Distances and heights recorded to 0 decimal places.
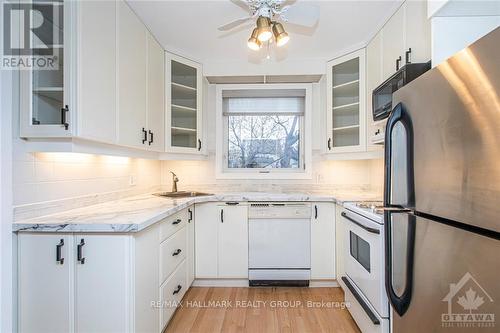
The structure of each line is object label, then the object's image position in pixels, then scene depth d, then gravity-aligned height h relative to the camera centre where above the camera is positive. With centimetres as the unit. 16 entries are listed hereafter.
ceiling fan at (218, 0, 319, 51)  162 +101
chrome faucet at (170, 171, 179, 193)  277 -16
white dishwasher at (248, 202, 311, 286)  250 -78
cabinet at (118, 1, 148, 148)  174 +67
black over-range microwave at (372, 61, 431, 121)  144 +51
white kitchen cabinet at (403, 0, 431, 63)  155 +89
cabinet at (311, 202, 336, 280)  250 -77
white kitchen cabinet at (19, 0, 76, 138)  133 +42
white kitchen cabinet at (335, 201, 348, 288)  240 -77
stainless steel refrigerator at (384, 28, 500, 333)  63 -9
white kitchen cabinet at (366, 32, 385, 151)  214 +81
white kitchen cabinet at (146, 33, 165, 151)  220 +66
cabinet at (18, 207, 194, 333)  128 -60
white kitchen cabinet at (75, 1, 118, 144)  136 +57
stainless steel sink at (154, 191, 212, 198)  263 -30
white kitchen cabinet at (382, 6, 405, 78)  180 +95
